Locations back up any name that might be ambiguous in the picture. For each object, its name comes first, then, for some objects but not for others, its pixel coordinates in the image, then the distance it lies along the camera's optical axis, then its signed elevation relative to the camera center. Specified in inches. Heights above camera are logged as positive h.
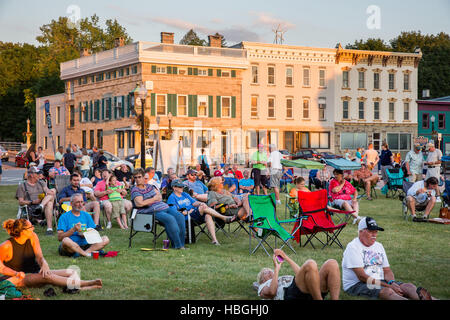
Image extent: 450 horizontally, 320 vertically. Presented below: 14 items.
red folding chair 358.9 -46.1
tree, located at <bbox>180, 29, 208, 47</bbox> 2514.8 +473.9
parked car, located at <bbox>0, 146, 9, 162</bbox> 1771.7 -37.0
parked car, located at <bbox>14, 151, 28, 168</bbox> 1497.4 -34.0
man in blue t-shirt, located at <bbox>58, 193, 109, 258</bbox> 315.9 -47.0
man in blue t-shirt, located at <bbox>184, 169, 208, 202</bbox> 431.5 -32.1
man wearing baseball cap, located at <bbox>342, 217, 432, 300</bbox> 222.2 -49.4
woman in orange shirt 235.5 -48.1
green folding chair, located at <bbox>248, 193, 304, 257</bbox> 339.0 -46.2
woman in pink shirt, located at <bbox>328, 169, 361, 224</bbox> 454.2 -36.7
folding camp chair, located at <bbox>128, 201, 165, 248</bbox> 360.2 -47.8
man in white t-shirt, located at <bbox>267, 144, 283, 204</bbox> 615.8 -25.2
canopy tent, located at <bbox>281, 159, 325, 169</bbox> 641.0 -21.7
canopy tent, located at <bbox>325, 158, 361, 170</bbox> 637.3 -21.9
